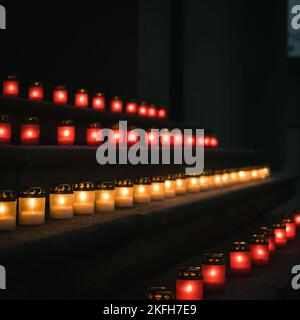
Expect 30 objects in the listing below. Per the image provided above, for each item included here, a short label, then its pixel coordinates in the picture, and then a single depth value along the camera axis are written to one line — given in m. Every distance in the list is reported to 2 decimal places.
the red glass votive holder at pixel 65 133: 2.92
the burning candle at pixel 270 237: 3.38
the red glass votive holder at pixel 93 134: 3.15
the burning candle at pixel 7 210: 2.01
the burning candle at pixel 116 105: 4.14
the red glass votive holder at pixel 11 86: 3.15
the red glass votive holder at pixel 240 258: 2.86
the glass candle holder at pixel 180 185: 3.70
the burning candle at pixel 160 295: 1.99
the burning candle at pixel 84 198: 2.49
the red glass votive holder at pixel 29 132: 2.62
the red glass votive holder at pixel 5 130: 2.51
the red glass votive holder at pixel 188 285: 2.25
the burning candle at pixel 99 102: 3.90
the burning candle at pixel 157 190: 3.28
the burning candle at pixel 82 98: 3.75
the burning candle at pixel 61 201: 2.34
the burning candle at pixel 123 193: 2.84
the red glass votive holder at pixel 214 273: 2.52
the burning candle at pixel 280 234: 3.77
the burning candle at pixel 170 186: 3.48
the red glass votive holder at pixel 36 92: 3.37
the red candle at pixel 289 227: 4.11
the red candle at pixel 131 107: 4.34
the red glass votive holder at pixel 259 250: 3.14
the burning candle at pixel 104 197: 2.65
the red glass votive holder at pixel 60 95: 3.55
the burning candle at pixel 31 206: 2.17
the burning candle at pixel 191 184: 3.93
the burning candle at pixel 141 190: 3.08
